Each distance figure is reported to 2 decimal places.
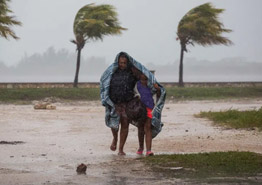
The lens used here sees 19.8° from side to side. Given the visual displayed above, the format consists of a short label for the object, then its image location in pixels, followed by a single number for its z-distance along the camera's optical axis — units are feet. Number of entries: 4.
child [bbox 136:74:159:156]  39.06
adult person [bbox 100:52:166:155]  39.19
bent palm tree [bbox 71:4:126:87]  147.43
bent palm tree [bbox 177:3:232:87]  153.89
